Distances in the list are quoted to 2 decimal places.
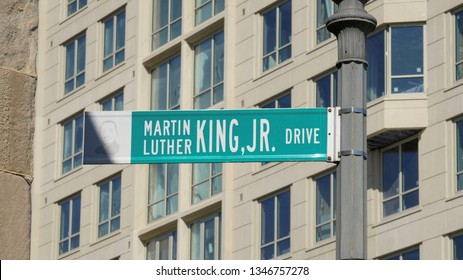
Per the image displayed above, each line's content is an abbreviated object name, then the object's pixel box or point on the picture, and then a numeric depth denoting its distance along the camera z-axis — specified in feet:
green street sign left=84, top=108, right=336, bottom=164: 60.45
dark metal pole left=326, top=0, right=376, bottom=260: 56.22
